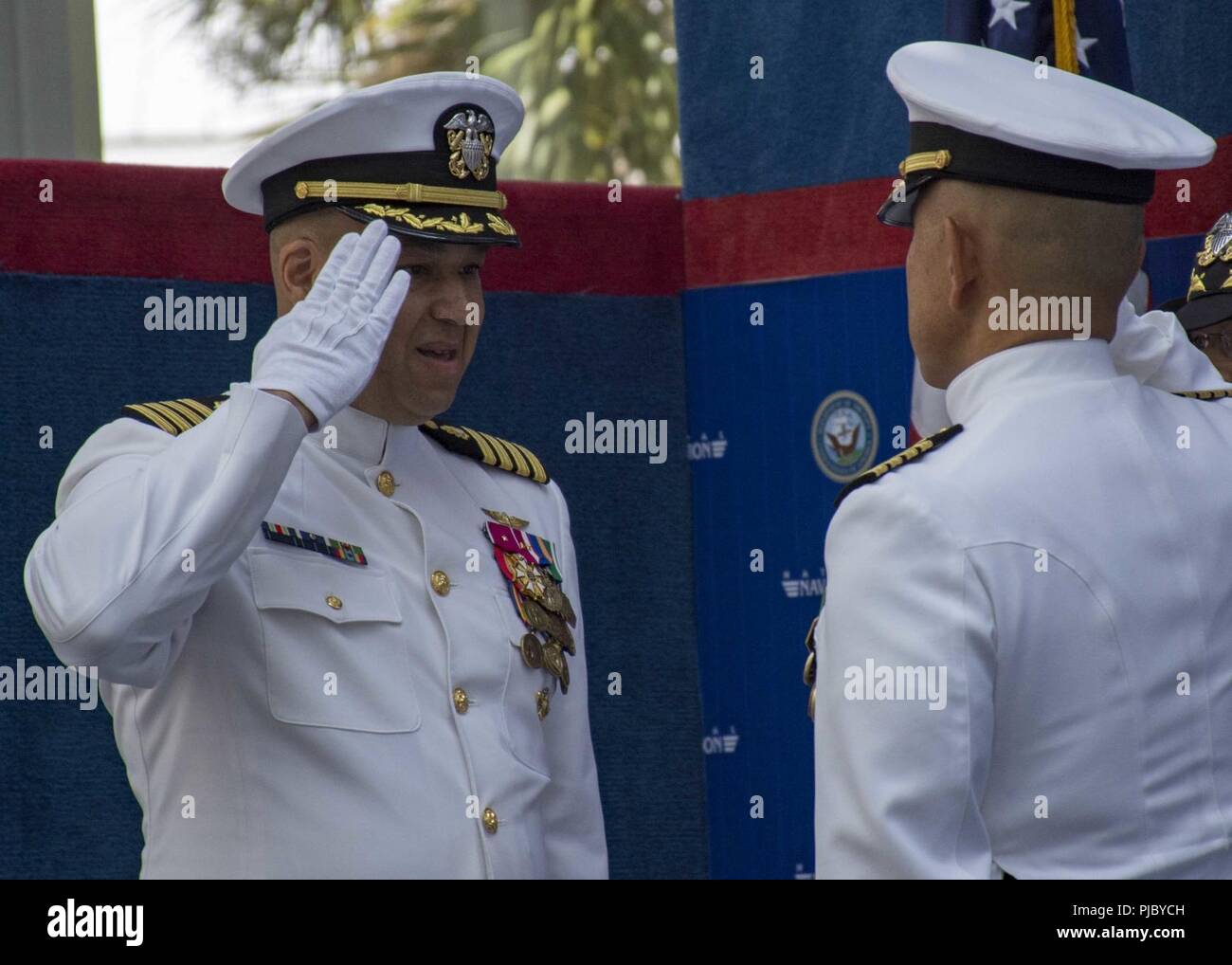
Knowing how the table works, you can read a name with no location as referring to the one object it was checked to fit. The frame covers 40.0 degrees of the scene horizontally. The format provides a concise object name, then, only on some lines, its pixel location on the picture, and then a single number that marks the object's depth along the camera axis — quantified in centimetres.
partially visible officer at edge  351
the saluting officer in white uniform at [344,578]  217
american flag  328
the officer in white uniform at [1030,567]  188
